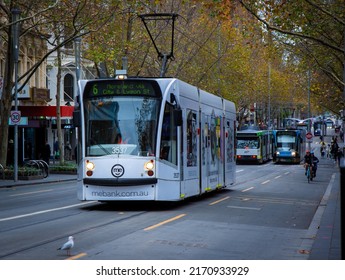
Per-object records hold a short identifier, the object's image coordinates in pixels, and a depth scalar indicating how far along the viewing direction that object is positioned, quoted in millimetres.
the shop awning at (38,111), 51000
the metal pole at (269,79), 94900
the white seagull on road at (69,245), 11191
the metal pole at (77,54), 40447
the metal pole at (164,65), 36175
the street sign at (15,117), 35875
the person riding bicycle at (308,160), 41984
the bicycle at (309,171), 41719
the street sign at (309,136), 68475
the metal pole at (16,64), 34156
